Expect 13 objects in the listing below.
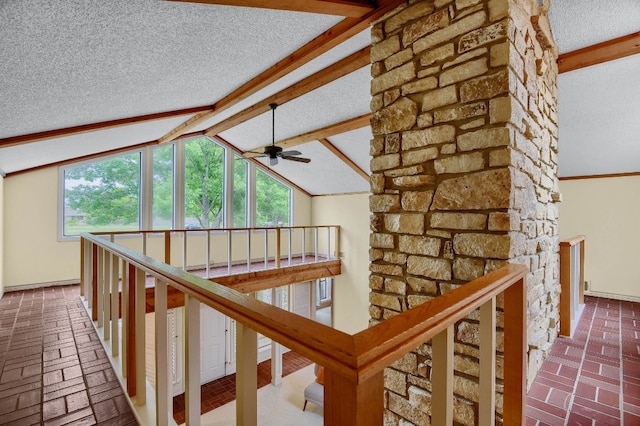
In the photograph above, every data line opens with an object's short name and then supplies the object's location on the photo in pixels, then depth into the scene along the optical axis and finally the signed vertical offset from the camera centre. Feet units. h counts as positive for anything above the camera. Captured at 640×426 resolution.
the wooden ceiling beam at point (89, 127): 12.40 +3.83
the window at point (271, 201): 28.89 +1.09
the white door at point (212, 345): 21.86 -9.33
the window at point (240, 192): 27.12 +1.83
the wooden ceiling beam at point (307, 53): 7.73 +5.38
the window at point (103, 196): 20.38 +1.20
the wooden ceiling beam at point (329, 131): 17.52 +5.04
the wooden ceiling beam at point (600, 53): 8.95 +4.74
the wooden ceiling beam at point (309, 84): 11.76 +5.76
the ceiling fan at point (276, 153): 17.29 +3.29
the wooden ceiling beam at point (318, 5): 6.74 +4.70
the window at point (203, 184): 24.76 +2.38
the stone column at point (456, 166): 5.64 +0.94
